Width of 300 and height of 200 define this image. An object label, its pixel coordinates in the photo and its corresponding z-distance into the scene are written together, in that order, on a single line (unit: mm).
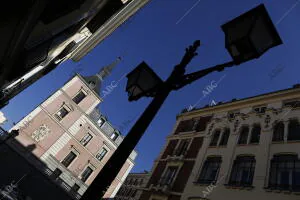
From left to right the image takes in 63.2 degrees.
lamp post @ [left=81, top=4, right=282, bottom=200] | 2453
